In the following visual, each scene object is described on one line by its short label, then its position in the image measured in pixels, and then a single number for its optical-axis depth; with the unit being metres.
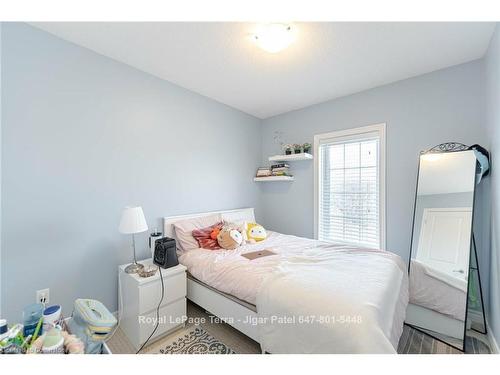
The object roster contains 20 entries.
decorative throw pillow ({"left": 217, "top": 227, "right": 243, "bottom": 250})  2.34
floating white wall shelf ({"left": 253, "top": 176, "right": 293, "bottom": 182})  3.36
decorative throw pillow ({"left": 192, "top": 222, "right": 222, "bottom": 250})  2.37
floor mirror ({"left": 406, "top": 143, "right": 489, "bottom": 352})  1.80
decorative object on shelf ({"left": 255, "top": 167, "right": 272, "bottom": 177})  3.56
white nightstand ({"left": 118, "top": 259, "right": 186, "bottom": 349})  1.69
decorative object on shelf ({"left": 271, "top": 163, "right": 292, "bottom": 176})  3.41
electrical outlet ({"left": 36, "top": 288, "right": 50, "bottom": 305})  1.66
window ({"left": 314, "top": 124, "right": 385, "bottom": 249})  2.71
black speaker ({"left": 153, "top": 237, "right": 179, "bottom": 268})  1.94
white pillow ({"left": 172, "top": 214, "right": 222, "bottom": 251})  2.37
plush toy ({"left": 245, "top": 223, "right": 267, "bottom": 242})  2.69
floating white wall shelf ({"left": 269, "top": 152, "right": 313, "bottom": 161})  3.12
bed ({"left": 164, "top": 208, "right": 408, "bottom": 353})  1.17
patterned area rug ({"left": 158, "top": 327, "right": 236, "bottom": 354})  1.65
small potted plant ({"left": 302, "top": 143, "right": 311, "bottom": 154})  3.21
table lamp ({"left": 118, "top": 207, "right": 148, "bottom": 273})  1.77
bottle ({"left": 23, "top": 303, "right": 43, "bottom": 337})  0.88
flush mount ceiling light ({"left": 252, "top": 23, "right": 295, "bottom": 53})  1.60
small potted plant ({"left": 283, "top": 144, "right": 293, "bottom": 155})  3.31
